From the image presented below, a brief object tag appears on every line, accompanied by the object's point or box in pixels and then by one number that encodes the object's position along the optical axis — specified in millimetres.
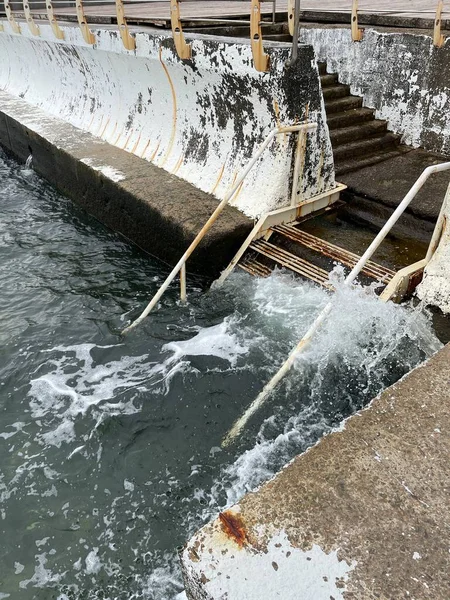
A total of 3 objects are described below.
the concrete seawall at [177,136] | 5004
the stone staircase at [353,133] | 6324
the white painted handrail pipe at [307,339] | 3248
